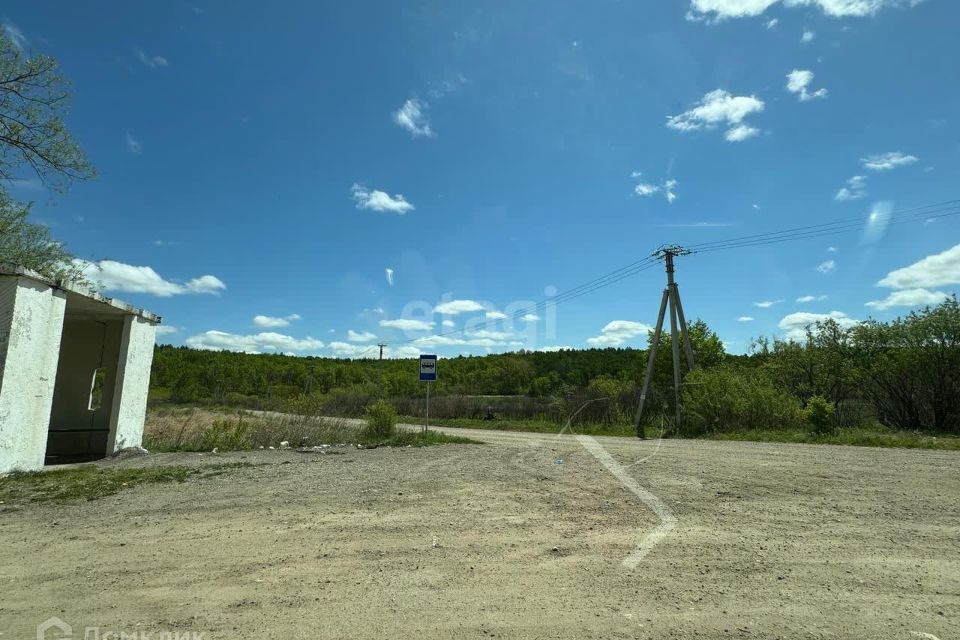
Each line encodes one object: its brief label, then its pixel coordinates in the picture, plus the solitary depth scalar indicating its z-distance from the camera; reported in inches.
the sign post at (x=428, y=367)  692.1
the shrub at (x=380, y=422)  645.3
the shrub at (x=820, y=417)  650.2
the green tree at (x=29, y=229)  406.3
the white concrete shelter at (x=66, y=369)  348.2
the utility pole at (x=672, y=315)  831.7
